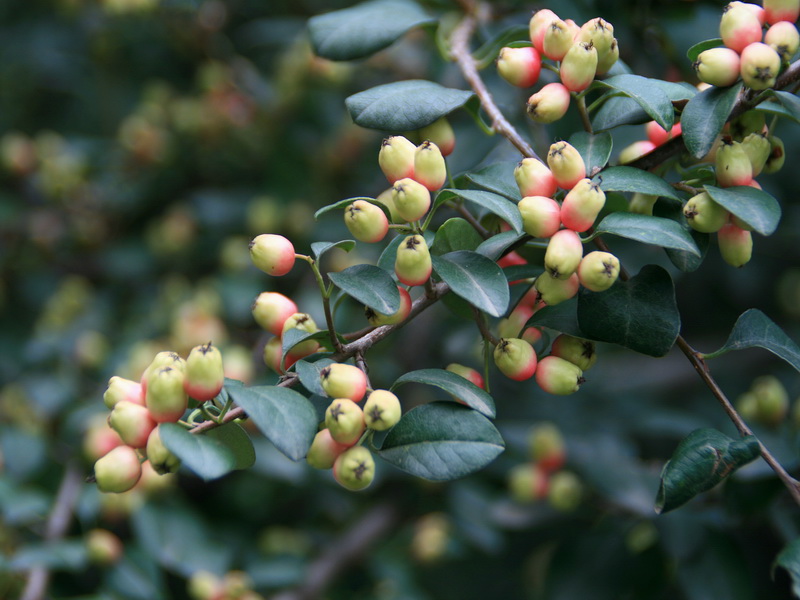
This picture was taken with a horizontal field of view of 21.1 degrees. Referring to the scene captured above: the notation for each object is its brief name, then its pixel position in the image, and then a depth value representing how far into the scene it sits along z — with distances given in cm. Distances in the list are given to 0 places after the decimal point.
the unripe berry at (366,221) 37
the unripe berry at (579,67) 37
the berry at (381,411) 36
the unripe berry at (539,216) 36
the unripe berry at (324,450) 36
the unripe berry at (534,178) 37
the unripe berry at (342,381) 36
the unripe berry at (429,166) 37
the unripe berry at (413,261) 36
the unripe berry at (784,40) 37
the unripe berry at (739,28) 37
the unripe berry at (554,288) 37
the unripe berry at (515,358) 37
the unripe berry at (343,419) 36
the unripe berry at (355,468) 36
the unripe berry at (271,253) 37
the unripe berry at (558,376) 37
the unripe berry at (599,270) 36
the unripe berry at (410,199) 36
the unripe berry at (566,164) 36
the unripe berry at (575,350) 38
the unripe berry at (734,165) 37
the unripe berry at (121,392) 37
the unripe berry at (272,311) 38
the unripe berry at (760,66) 36
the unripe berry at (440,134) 39
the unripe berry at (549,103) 38
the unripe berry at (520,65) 39
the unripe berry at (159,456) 36
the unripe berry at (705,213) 36
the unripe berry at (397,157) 37
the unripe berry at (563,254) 36
